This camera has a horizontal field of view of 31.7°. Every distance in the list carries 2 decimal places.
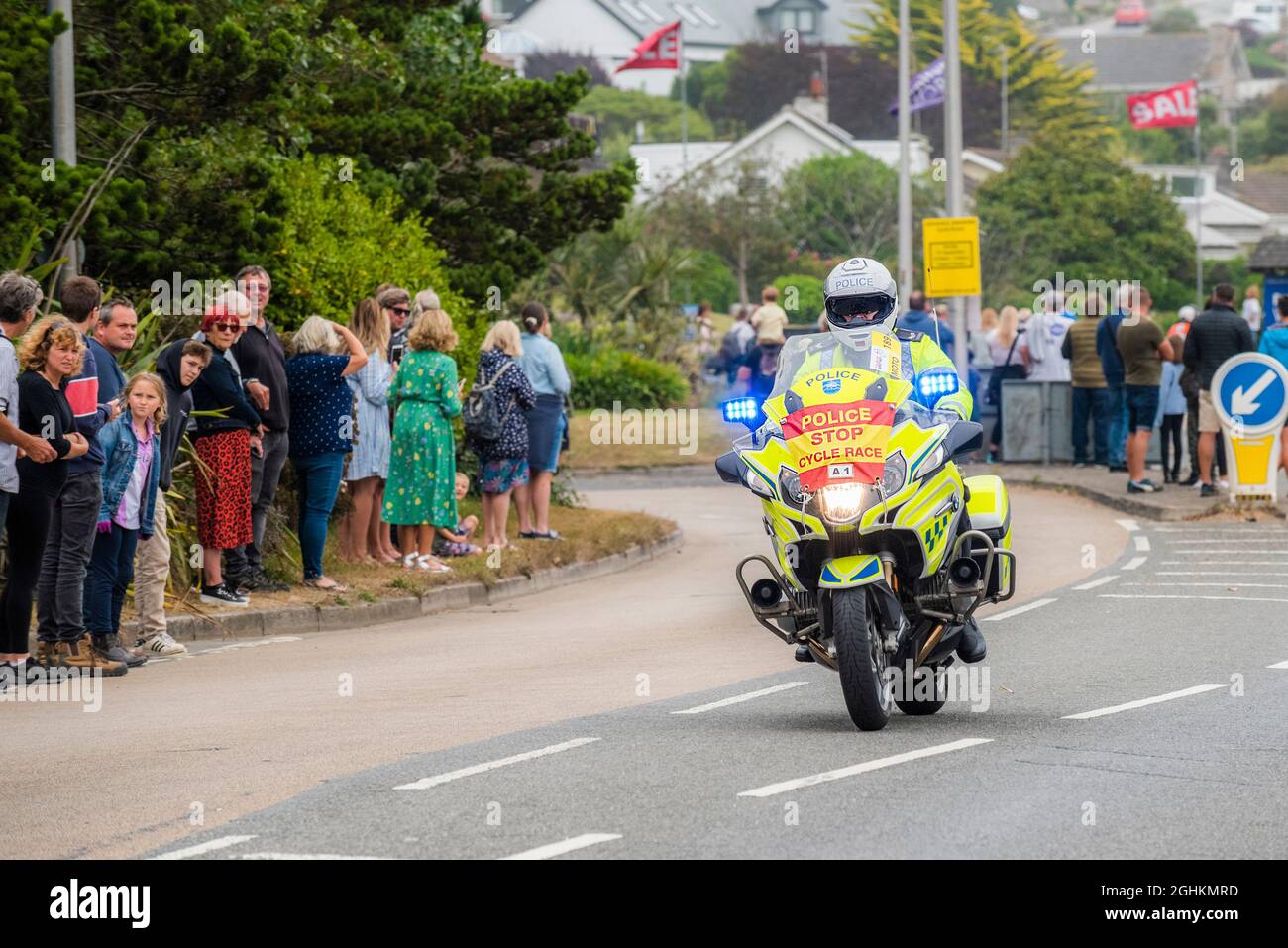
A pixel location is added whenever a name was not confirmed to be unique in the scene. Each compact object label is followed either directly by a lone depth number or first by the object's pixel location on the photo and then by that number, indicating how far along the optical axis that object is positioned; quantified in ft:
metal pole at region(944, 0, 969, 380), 88.84
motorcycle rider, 32.42
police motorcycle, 30.81
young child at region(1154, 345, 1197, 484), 78.79
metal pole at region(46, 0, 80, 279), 50.90
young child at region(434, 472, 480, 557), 58.34
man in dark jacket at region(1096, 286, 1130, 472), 76.79
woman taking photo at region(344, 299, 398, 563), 52.75
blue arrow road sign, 65.87
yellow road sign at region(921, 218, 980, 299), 84.12
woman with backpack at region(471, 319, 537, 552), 57.67
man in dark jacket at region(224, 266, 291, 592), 48.42
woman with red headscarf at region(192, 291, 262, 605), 46.75
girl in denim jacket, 40.45
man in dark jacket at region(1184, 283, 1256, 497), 71.20
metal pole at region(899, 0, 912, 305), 115.03
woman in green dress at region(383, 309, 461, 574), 54.08
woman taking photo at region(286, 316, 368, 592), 50.75
